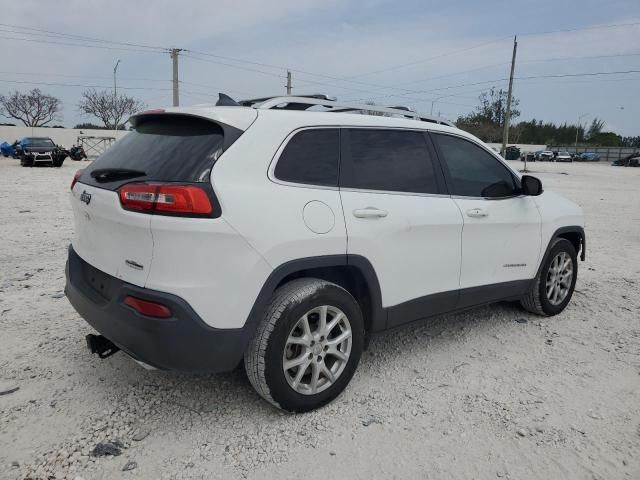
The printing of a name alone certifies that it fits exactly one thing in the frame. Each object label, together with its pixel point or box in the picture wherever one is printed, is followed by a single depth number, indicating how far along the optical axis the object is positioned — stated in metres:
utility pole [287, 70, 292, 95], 46.74
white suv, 2.31
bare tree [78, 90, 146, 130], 61.53
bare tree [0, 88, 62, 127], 62.03
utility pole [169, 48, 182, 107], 33.50
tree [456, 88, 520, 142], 68.25
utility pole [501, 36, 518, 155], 36.41
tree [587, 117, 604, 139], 95.44
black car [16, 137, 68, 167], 24.80
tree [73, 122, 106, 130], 67.71
